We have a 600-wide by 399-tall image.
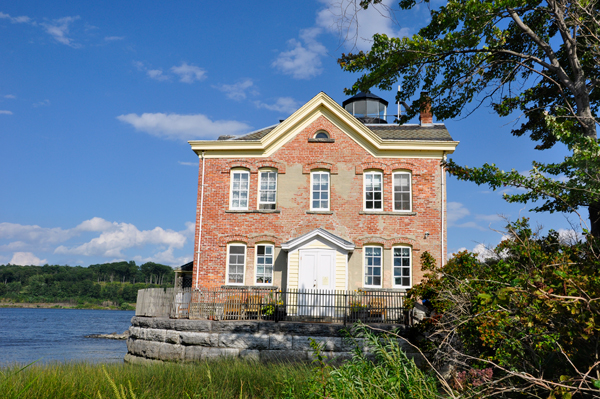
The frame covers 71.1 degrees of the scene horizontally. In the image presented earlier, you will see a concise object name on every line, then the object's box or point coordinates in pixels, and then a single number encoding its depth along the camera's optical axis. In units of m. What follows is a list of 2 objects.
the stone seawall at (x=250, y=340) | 12.63
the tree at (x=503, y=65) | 9.72
